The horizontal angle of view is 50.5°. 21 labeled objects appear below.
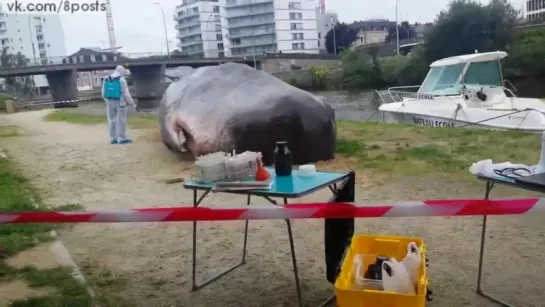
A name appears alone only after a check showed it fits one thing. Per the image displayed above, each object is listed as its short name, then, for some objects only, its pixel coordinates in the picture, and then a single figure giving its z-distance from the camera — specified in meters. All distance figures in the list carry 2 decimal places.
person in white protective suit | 12.12
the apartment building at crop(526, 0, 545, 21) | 64.91
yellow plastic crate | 2.77
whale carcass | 7.91
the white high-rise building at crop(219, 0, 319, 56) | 69.94
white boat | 13.01
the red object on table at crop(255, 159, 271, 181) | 3.46
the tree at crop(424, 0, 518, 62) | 38.41
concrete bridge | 45.09
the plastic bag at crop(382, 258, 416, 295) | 2.88
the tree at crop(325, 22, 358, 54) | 71.07
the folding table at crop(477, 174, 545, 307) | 2.91
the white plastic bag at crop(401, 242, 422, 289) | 2.99
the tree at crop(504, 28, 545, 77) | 35.09
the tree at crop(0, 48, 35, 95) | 46.88
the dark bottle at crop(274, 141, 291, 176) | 3.57
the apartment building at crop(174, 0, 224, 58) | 79.56
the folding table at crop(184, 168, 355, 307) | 3.20
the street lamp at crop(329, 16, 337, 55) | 70.00
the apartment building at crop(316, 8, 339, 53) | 76.56
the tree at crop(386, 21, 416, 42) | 68.08
